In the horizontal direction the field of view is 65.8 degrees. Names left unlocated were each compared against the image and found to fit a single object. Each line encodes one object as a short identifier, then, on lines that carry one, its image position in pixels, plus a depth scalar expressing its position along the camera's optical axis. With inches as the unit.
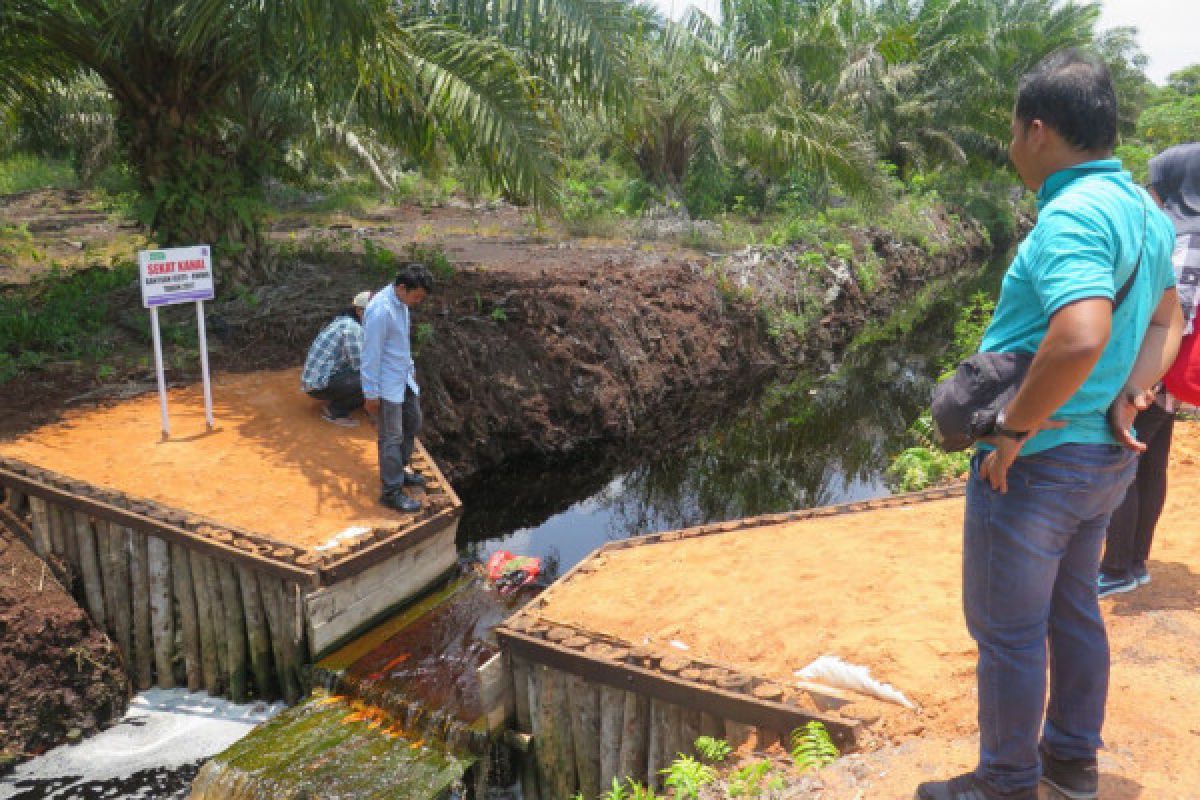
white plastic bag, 150.1
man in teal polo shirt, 92.0
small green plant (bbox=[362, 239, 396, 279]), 475.2
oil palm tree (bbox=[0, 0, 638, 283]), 324.5
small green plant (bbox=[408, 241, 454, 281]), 474.9
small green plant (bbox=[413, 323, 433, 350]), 391.9
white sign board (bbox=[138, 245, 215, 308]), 270.1
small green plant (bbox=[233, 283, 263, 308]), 415.2
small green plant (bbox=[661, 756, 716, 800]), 132.1
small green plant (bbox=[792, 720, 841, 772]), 135.7
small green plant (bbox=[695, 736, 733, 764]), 151.6
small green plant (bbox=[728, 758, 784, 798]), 129.3
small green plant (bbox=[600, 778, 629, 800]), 138.8
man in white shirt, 238.2
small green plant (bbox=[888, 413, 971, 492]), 338.6
